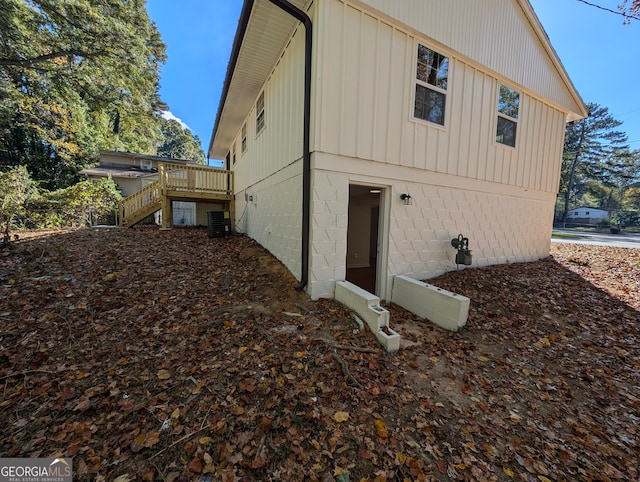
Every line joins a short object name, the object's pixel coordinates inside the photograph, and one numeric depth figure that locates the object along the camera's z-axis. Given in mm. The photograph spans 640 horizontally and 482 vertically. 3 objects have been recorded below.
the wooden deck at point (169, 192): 10281
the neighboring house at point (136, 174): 15709
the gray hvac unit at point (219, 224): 8844
